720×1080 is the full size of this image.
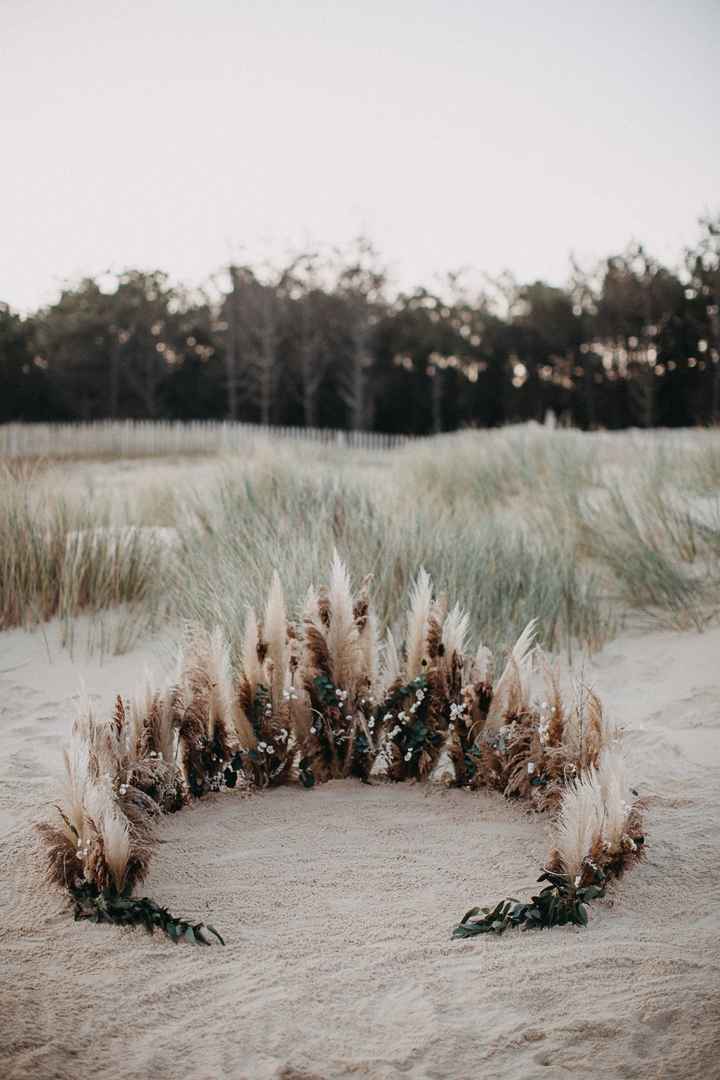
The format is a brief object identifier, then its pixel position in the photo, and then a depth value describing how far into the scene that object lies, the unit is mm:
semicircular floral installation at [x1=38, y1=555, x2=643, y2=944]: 2850
